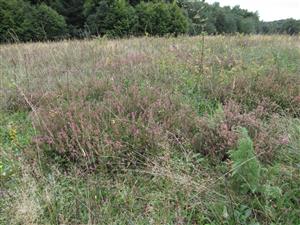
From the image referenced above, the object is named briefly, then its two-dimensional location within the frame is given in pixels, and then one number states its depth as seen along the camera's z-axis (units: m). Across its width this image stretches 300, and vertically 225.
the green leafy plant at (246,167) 1.52
